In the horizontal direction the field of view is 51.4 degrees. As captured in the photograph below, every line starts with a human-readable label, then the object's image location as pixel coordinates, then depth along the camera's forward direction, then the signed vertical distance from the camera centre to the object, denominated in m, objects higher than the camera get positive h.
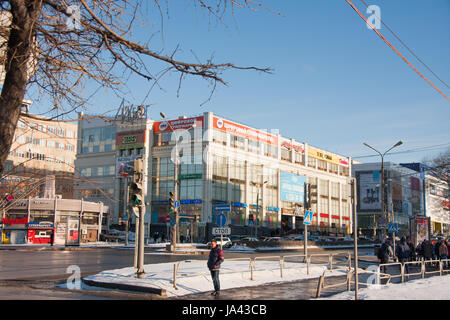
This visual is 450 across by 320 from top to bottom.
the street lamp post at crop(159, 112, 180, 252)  34.67 -1.41
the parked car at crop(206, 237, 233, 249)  44.05 -2.13
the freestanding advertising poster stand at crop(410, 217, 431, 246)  33.66 -0.40
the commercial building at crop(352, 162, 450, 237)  106.50 +6.82
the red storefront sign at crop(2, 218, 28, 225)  48.81 -0.31
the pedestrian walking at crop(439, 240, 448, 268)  26.38 -1.53
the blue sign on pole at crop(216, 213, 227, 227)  23.59 +0.01
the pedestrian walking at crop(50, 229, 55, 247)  45.06 -1.88
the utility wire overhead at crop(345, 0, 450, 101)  9.80 +4.35
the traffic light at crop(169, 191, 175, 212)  33.59 +1.33
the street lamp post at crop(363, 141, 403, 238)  37.25 +5.77
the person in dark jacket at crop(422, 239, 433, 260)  26.91 -1.57
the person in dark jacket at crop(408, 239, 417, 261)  27.14 -1.82
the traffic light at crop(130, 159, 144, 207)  14.84 +1.05
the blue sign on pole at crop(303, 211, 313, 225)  23.30 +0.21
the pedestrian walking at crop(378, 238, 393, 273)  20.25 -1.25
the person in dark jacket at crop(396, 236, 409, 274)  21.20 -1.29
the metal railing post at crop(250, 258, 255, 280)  16.42 -1.59
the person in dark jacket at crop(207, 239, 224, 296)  13.35 -1.30
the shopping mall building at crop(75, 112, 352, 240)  66.62 +8.20
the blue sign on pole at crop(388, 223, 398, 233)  31.55 -0.33
